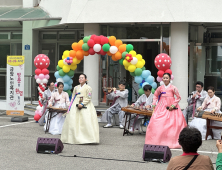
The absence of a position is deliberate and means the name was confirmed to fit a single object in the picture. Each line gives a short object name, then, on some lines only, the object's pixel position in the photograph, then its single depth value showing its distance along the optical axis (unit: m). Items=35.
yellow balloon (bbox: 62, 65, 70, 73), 12.45
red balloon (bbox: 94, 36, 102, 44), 11.78
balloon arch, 11.51
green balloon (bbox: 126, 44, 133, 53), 11.63
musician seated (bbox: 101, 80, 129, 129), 11.45
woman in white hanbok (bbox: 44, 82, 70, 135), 10.75
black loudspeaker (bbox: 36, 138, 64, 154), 7.57
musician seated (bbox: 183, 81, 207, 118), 10.41
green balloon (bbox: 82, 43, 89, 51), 11.95
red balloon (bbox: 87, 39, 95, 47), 11.81
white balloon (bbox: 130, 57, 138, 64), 11.40
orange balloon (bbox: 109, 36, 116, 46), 11.78
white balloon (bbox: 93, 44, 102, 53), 11.71
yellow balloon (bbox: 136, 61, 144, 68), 11.51
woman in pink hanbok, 8.40
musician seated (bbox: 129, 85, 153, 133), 10.55
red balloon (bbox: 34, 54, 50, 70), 13.12
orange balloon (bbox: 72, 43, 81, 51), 12.19
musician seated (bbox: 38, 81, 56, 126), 11.94
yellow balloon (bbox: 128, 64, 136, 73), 11.48
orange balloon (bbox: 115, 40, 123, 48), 11.71
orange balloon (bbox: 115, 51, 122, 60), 11.68
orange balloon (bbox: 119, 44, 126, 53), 11.61
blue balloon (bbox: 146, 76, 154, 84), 11.56
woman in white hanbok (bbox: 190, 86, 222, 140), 9.76
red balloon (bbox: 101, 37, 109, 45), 11.75
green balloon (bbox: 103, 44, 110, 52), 11.66
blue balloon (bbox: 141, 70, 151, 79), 11.53
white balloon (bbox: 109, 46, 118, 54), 11.60
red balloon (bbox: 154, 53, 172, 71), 11.45
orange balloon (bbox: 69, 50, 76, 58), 12.27
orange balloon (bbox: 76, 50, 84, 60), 12.14
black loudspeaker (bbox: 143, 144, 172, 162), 6.90
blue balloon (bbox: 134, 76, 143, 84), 11.59
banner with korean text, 13.07
